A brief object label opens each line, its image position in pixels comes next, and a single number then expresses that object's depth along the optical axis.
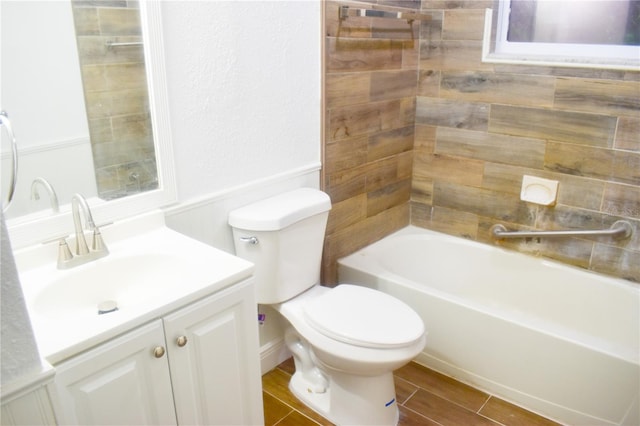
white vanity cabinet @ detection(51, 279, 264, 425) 1.19
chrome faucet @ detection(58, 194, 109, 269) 1.46
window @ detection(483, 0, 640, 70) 2.19
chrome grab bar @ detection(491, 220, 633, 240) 2.28
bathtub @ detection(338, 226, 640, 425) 1.91
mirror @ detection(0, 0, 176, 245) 1.40
